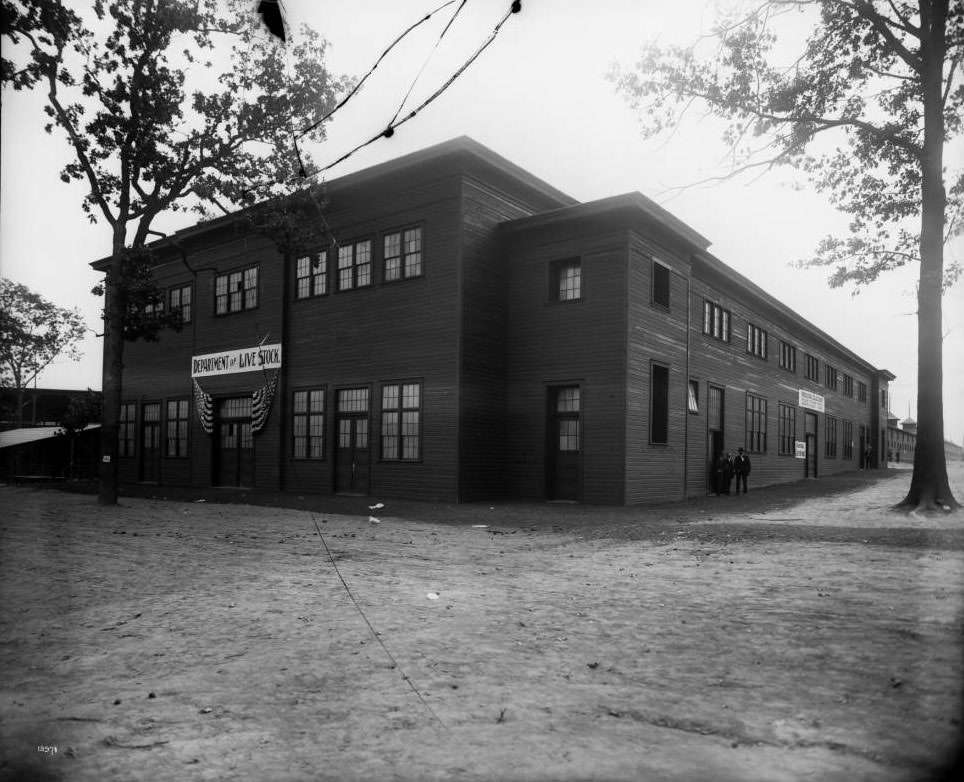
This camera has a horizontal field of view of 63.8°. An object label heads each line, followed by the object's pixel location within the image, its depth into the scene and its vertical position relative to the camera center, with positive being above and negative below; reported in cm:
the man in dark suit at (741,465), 2722 -142
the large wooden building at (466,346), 2112 +224
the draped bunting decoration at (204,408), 2895 +27
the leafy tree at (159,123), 1969 +772
